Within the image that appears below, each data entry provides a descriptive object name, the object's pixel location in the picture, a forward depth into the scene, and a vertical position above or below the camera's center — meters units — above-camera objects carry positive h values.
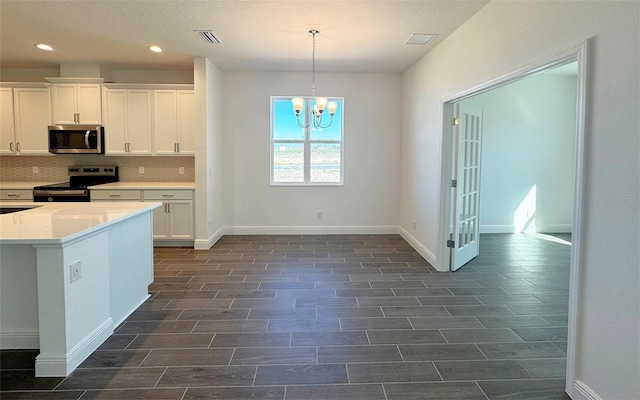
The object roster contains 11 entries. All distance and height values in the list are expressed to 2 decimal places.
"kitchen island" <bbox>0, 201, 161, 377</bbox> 2.27 -0.71
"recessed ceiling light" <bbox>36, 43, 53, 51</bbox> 4.85 +1.61
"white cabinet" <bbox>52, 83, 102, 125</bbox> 5.74 +1.03
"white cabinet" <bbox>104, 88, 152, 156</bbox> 5.82 +0.78
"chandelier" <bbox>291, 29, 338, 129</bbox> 4.43 +0.83
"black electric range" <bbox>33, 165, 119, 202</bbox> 5.26 -0.18
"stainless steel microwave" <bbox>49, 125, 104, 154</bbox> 5.68 +0.48
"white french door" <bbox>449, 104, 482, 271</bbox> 4.46 -0.14
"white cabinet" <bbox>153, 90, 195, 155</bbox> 5.86 +0.77
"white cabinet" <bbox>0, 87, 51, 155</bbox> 5.74 +0.80
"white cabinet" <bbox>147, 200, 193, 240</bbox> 5.61 -0.70
